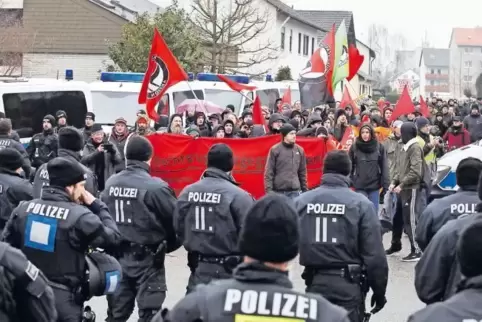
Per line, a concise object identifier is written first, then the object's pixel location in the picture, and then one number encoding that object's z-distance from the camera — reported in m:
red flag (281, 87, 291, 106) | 25.20
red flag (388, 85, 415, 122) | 21.76
